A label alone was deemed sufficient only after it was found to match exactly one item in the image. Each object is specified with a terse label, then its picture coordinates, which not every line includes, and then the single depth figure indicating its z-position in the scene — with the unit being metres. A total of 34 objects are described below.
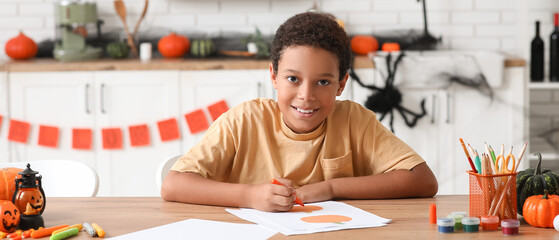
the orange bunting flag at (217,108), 4.07
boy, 1.91
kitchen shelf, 4.08
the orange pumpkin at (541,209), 1.57
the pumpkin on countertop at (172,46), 4.34
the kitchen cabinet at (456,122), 4.04
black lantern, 1.61
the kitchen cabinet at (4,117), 4.09
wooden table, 1.55
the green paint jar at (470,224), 1.57
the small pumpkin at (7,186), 1.71
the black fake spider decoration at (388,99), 3.99
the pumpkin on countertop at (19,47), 4.39
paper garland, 4.08
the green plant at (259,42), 4.16
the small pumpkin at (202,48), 4.38
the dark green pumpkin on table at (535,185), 1.67
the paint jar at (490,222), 1.58
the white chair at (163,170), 2.32
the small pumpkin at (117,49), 4.38
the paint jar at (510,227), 1.54
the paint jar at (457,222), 1.59
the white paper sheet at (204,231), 1.55
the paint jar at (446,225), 1.56
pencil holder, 1.62
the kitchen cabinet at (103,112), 4.07
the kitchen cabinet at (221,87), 4.05
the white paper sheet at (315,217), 1.59
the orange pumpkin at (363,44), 4.38
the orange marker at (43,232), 1.56
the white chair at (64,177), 2.34
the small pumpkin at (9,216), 1.56
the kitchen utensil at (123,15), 4.48
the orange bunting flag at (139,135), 4.09
